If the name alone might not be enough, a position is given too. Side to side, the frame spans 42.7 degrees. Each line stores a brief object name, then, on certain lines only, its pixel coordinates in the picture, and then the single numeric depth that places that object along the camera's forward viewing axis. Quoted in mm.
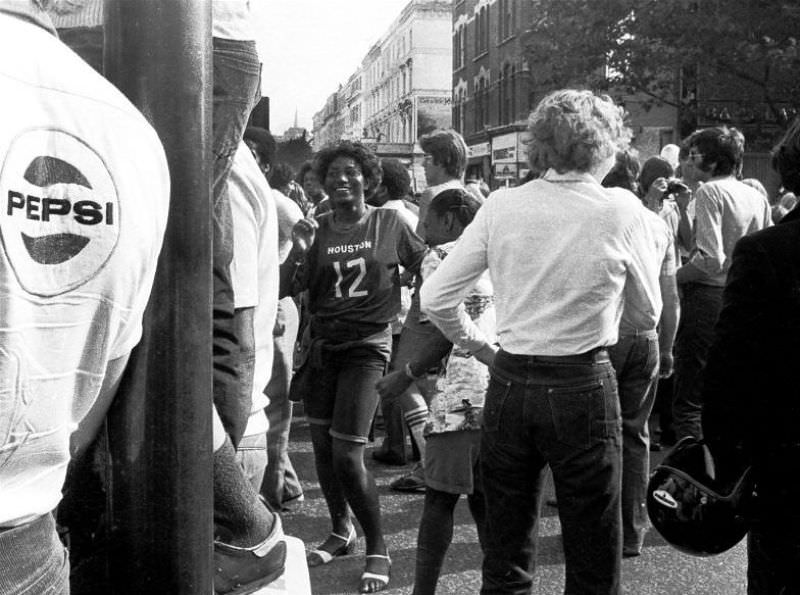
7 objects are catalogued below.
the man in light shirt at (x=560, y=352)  3123
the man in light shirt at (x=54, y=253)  1101
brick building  32625
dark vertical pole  1487
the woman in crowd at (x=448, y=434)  3705
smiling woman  4621
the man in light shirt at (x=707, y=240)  6129
